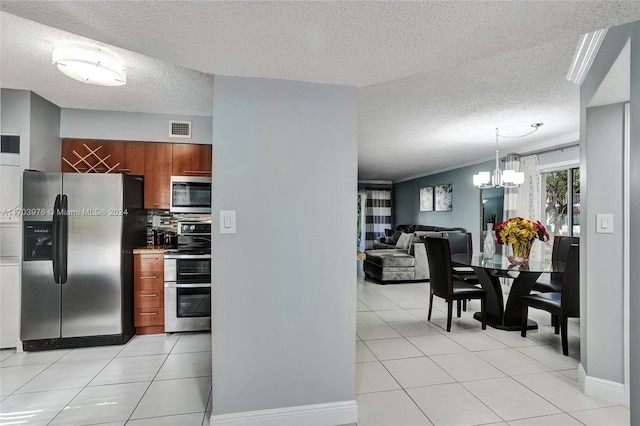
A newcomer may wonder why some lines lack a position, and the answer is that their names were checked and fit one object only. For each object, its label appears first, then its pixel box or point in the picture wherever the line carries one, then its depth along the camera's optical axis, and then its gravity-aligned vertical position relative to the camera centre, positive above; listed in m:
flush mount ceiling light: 2.19 +1.05
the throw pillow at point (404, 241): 6.41 -0.48
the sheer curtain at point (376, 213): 10.52 +0.14
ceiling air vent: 3.71 +0.99
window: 4.86 +0.27
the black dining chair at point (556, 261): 3.68 -0.48
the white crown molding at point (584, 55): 1.93 +1.06
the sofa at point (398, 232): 6.98 -0.37
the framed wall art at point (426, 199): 8.26 +0.48
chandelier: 4.36 +0.55
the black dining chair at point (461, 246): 4.66 -0.41
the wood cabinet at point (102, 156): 3.59 +0.66
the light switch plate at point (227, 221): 1.85 -0.03
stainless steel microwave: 3.54 +0.24
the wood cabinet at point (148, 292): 3.37 -0.78
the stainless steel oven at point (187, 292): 3.37 -0.78
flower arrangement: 3.45 -0.17
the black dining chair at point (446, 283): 3.47 -0.71
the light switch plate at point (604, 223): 2.17 -0.03
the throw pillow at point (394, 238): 7.73 -0.50
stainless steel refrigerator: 2.94 -0.41
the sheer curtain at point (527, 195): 5.34 +0.40
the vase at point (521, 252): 3.47 -0.36
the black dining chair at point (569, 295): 2.83 -0.66
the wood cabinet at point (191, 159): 3.77 +0.65
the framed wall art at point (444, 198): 7.47 +0.47
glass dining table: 3.44 -0.76
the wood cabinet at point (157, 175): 3.72 +0.47
